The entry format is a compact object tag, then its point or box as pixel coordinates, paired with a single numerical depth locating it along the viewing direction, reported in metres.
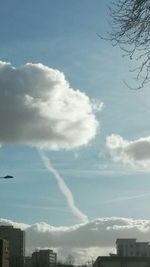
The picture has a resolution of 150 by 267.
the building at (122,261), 73.86
